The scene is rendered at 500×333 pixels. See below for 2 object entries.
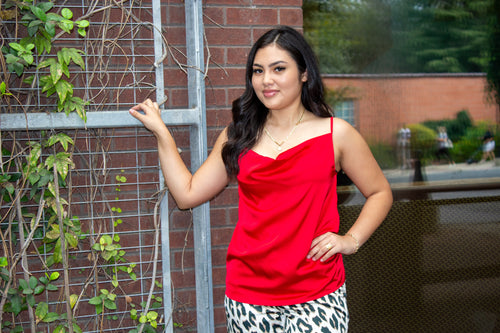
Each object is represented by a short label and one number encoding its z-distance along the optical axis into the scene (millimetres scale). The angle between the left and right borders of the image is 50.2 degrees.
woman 2023
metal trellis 2510
